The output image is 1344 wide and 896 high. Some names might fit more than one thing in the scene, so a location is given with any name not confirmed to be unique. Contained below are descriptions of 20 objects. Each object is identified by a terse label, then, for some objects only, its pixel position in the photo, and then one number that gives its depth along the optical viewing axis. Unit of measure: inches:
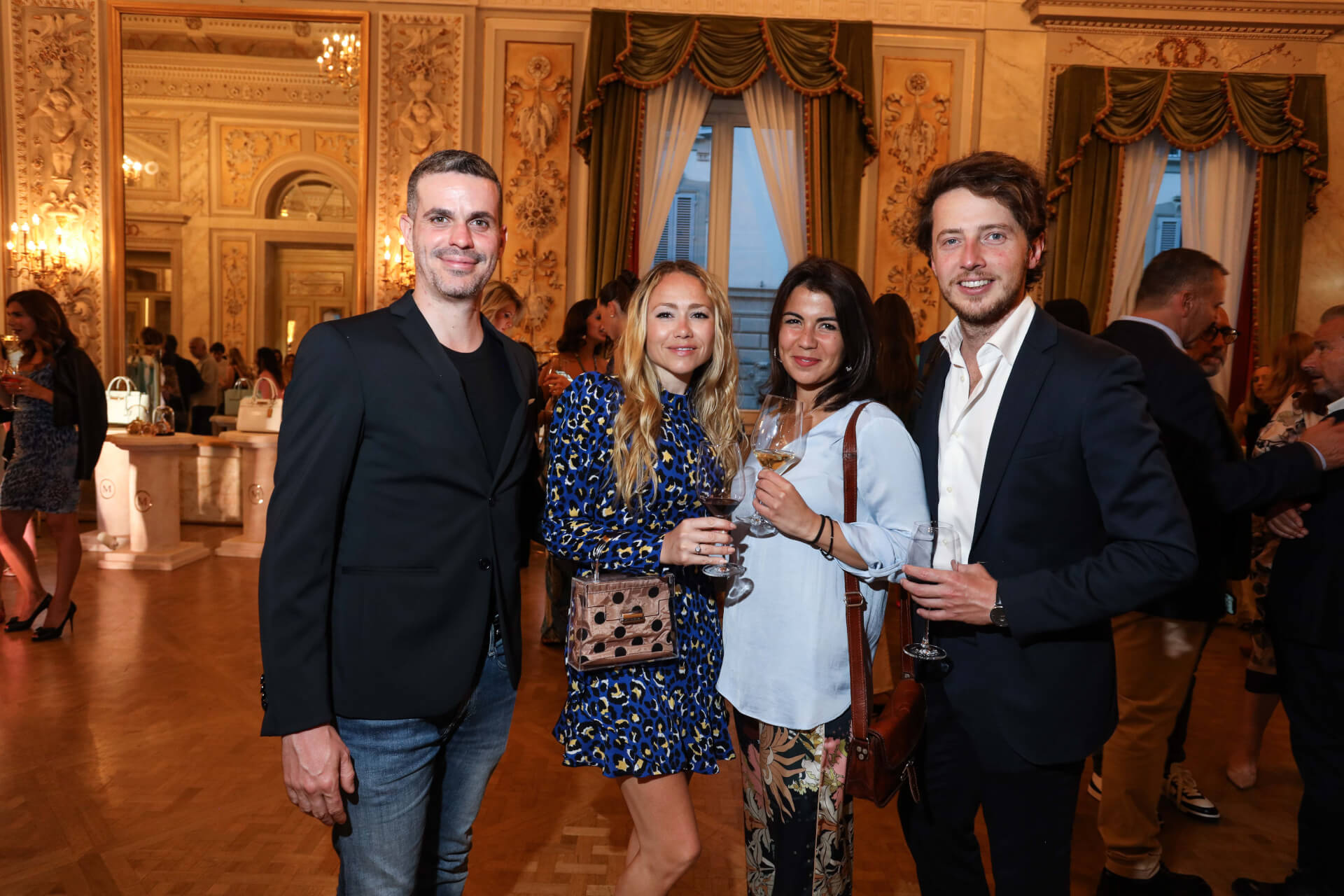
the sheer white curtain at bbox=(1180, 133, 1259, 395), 308.5
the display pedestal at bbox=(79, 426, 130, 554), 275.1
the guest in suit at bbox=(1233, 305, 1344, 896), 102.7
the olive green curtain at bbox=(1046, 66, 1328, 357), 298.7
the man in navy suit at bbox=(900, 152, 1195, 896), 60.7
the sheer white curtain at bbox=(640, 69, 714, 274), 307.0
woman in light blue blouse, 70.6
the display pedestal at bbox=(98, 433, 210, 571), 271.0
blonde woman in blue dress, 73.9
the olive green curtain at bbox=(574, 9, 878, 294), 296.7
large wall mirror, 459.2
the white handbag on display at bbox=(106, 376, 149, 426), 304.3
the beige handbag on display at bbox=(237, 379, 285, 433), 302.4
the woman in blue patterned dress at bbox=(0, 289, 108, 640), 192.9
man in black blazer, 61.7
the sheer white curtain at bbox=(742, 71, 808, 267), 309.3
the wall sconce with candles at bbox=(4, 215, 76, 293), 308.8
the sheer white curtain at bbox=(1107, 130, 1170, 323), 310.0
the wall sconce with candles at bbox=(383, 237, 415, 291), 306.2
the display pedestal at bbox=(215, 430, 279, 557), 292.0
